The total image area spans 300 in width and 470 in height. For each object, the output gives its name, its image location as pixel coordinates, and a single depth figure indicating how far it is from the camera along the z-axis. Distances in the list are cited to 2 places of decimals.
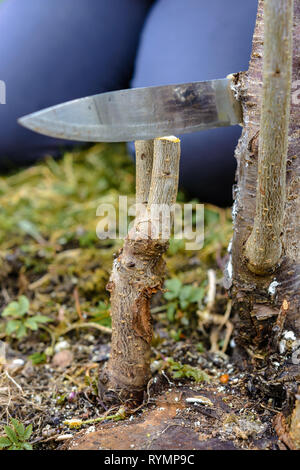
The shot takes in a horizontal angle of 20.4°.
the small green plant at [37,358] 0.45
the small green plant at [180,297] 0.48
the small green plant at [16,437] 0.38
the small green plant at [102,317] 0.48
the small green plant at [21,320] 0.47
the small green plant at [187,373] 0.41
